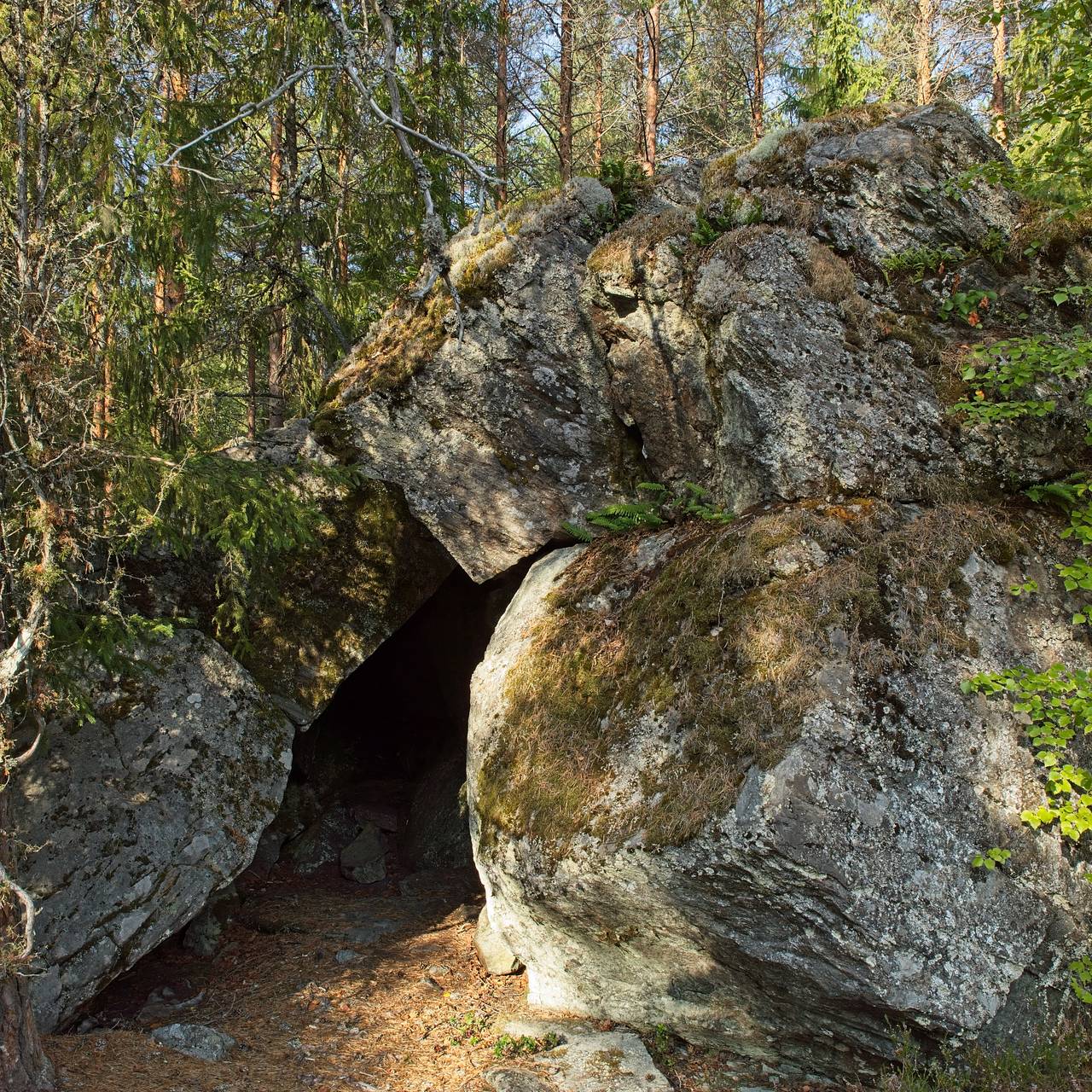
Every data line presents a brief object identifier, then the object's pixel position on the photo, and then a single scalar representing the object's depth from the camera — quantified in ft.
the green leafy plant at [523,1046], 18.44
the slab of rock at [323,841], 30.60
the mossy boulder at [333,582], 25.62
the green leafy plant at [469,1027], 19.69
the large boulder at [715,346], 20.63
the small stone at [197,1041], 18.56
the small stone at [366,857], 30.32
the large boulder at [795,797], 15.16
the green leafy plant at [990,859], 15.34
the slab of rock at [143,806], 20.04
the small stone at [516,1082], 16.96
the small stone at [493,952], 22.43
